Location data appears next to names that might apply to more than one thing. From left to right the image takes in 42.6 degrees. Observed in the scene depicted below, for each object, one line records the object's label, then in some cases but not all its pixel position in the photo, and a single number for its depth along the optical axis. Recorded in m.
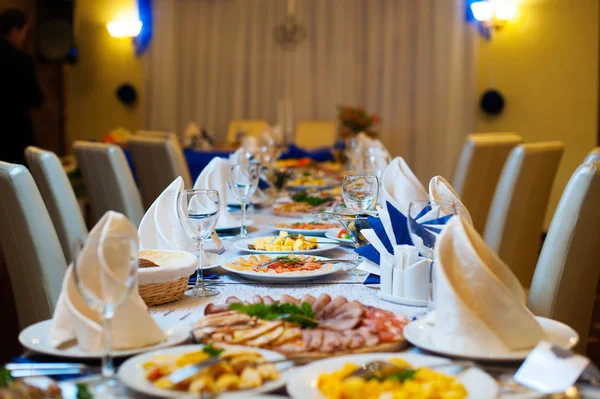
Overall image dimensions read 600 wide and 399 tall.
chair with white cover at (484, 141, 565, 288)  2.91
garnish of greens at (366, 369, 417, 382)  0.92
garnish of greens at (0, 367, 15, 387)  0.89
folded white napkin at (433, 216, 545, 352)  1.09
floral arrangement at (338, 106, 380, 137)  5.76
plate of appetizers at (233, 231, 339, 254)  1.87
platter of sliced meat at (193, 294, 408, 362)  1.09
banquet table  1.31
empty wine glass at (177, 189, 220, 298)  1.45
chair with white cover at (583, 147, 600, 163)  2.53
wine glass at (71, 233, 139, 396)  0.94
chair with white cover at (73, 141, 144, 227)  2.92
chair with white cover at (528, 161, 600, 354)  1.75
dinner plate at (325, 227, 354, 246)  2.03
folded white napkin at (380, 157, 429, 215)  1.97
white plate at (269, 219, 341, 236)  2.18
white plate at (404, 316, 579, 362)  1.06
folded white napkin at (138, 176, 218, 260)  1.71
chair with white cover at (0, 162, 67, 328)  1.86
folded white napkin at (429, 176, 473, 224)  1.59
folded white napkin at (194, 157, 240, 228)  2.34
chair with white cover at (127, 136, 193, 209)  3.70
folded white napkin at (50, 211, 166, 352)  1.05
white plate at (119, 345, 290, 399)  0.88
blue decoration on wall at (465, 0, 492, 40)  7.72
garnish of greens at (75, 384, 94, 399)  0.87
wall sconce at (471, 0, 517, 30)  7.36
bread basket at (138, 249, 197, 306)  1.34
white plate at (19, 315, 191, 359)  1.04
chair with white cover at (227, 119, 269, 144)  8.02
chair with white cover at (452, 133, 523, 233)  3.87
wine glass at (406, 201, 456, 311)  1.25
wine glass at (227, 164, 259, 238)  2.15
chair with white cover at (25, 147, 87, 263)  2.33
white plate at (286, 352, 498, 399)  0.89
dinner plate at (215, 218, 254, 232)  2.26
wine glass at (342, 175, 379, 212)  1.86
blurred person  5.72
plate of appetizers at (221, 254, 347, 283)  1.56
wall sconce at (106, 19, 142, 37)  8.74
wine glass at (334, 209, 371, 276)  1.70
